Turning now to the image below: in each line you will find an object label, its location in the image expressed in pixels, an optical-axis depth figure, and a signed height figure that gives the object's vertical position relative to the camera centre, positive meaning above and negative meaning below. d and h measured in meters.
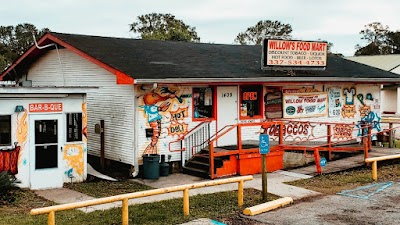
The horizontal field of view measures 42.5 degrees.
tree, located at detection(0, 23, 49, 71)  75.07 +10.98
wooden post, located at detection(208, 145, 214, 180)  14.45 -1.41
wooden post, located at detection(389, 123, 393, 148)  20.27 -1.23
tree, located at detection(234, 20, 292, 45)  77.44 +12.01
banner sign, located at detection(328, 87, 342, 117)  19.55 +0.28
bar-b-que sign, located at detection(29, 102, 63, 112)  13.30 +0.07
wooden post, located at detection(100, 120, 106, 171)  15.81 -1.16
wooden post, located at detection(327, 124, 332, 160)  17.02 -1.14
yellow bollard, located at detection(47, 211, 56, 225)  7.98 -1.69
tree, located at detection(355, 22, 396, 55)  86.12 +11.60
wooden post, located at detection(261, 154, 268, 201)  11.04 -1.52
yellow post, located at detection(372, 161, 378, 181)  13.91 -1.69
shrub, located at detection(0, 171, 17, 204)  11.57 -1.80
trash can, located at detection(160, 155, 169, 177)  15.03 -1.75
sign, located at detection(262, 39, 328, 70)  17.72 +1.96
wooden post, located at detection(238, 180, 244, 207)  10.80 -1.82
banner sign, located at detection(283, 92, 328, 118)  18.38 +0.14
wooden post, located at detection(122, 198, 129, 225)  9.08 -1.86
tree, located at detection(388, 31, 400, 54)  85.87 +11.26
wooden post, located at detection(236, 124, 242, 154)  14.91 -0.84
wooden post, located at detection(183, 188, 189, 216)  9.92 -1.82
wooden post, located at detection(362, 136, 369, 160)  15.73 -1.22
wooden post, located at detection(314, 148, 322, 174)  14.74 -1.52
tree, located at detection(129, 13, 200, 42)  62.38 +11.43
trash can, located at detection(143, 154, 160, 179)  14.64 -1.65
